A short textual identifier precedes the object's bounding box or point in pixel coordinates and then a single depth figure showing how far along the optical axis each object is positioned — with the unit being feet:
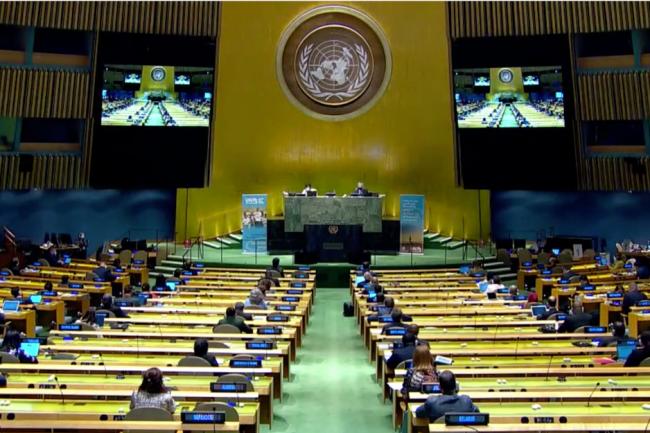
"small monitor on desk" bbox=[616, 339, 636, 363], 25.12
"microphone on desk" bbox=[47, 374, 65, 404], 19.45
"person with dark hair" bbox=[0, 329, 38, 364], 24.92
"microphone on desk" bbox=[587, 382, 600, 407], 19.06
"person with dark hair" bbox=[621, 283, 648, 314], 38.14
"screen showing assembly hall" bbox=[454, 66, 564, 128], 69.36
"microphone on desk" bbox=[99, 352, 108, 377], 22.60
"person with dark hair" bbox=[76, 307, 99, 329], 33.42
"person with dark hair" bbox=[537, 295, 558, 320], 35.70
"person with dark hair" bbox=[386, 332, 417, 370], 24.67
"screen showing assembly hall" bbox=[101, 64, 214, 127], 70.23
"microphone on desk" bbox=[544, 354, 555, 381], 22.79
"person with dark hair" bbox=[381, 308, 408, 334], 29.66
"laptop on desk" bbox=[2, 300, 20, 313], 35.73
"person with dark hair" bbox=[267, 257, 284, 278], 50.63
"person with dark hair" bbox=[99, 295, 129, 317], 34.84
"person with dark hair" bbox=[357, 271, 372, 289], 45.23
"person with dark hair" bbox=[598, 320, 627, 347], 27.48
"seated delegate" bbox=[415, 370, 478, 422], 17.21
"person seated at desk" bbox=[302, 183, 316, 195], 66.18
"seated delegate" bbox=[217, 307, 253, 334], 30.27
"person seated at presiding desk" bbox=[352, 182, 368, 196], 66.53
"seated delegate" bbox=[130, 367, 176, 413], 17.88
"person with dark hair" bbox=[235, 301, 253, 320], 32.57
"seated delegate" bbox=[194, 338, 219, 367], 23.06
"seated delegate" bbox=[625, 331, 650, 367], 23.73
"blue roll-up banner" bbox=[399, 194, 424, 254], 63.21
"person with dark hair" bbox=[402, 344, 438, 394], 20.49
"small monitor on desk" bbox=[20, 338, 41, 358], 25.52
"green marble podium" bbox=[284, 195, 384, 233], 63.62
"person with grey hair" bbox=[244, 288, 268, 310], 37.32
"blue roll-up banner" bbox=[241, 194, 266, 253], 61.93
